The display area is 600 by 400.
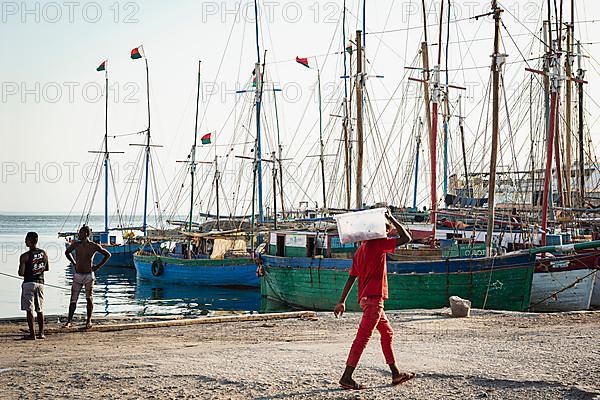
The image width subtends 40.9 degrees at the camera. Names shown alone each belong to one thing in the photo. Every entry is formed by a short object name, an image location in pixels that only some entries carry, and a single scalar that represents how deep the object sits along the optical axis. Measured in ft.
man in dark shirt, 42.37
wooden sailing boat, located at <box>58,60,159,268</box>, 194.39
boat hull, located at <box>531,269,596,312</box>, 75.72
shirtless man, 46.88
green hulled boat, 71.97
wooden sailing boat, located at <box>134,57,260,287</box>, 131.85
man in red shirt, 27.91
